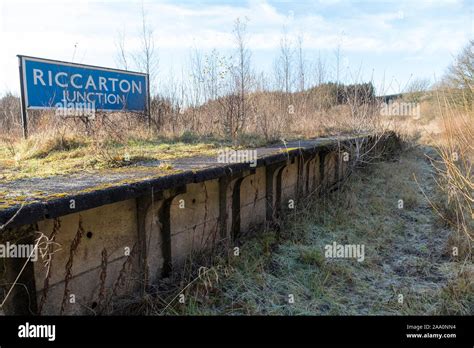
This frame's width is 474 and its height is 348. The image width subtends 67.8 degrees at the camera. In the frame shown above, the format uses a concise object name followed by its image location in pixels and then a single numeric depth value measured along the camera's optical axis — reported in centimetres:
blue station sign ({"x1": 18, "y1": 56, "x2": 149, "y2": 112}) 537
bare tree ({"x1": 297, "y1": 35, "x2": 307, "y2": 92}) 1296
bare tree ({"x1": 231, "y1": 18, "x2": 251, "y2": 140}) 753
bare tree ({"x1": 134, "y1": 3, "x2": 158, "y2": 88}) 1024
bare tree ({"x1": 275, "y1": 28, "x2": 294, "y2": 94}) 1219
